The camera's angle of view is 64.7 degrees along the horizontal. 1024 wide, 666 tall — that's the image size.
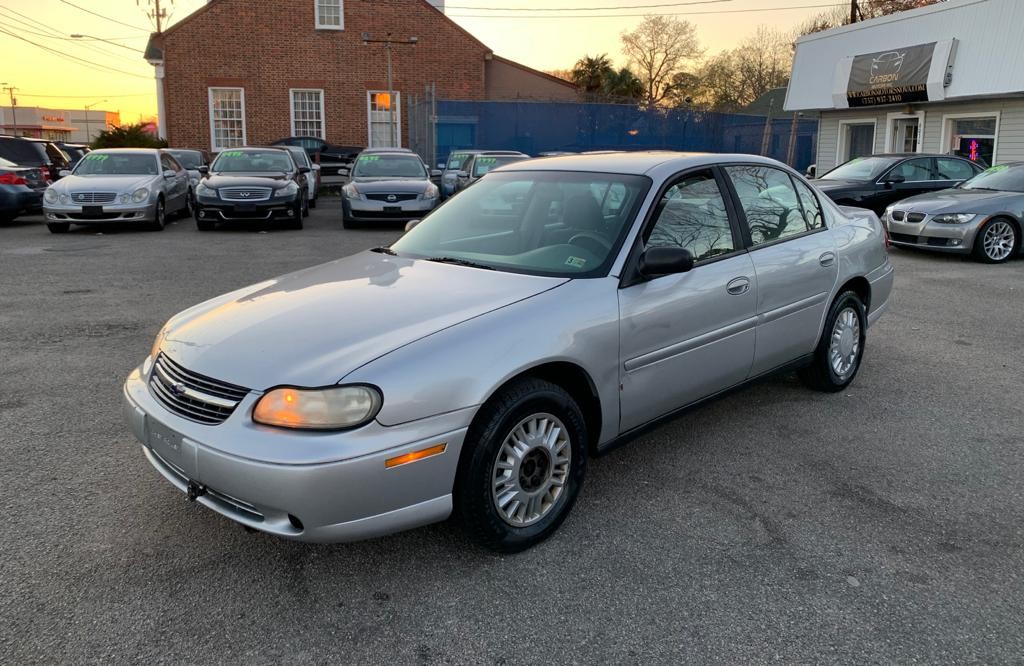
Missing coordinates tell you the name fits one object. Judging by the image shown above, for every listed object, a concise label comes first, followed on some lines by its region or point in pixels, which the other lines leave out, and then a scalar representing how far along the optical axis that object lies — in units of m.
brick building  30.45
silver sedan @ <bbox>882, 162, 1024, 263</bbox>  11.29
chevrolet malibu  2.77
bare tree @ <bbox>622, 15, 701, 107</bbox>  55.84
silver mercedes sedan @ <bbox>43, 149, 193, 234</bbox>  13.77
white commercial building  17.89
